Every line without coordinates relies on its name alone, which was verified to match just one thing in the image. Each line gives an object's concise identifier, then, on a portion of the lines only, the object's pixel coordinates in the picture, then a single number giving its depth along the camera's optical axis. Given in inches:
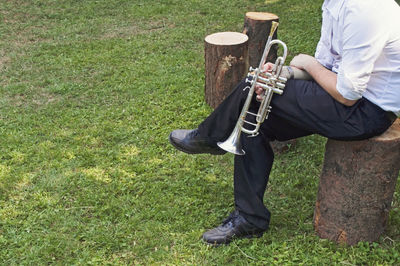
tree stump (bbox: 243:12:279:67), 187.9
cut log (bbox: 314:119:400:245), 109.7
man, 99.5
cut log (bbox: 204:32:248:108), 181.0
